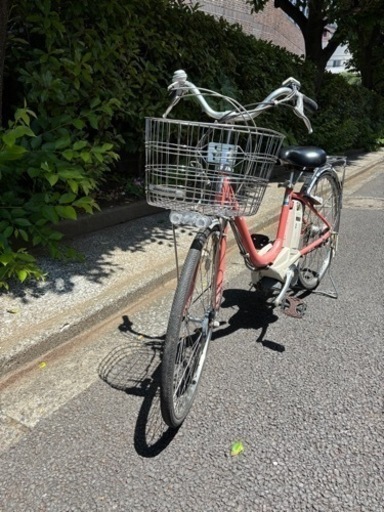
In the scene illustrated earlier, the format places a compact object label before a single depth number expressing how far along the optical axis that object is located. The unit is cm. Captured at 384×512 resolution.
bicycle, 193
